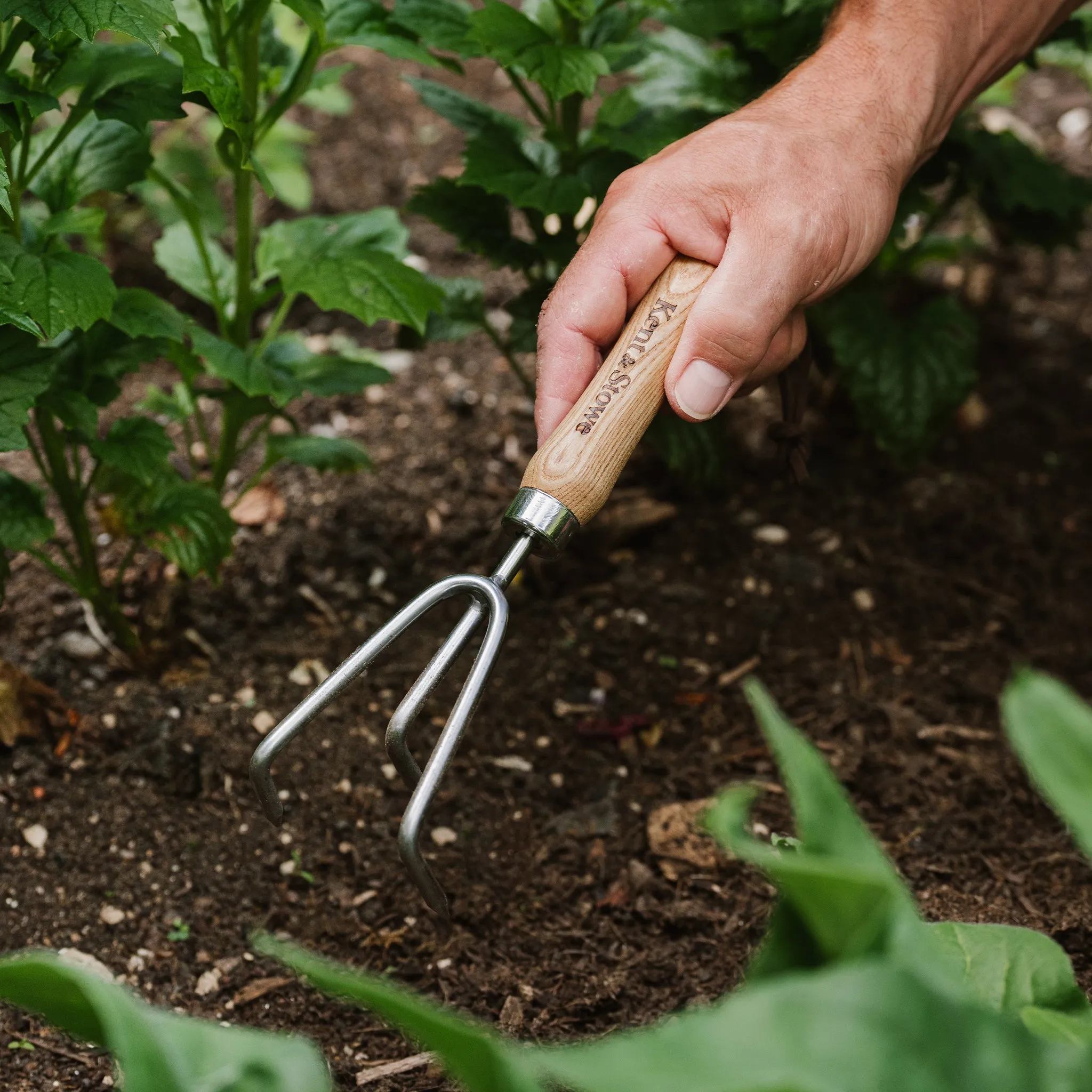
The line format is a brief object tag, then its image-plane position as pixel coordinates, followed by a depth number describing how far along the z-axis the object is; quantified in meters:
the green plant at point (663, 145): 1.10
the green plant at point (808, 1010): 0.73
